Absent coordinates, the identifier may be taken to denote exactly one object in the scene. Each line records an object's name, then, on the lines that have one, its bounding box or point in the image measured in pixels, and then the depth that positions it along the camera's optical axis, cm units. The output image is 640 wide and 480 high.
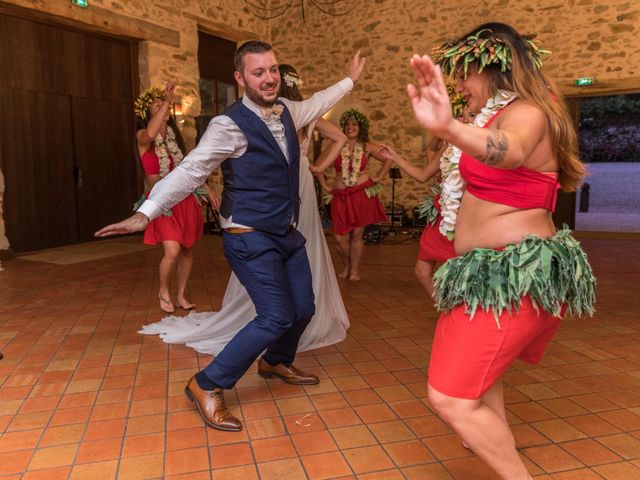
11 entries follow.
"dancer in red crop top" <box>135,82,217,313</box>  458
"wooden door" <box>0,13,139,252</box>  761
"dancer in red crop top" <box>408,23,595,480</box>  167
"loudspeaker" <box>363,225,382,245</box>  875
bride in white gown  369
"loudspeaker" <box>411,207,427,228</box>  1019
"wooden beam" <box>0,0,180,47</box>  735
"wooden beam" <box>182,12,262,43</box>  1006
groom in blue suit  253
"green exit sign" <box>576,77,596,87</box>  905
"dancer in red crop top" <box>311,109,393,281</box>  599
